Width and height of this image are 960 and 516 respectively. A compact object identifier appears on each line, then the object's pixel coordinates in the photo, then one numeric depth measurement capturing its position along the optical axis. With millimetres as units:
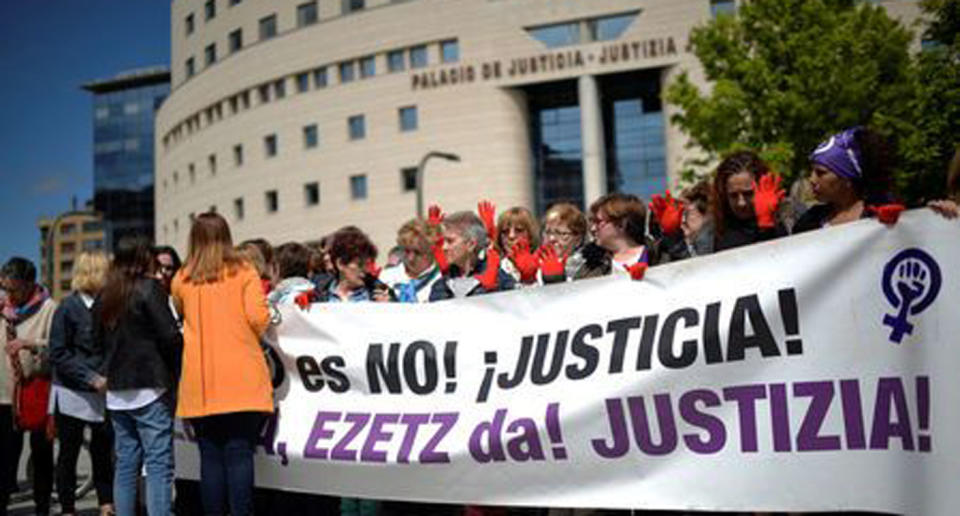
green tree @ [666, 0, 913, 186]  19328
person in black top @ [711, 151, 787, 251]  4289
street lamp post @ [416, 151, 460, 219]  23541
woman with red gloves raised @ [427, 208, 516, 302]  5066
